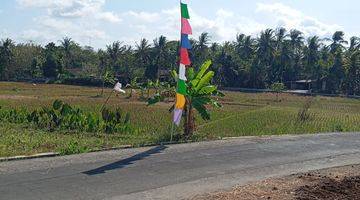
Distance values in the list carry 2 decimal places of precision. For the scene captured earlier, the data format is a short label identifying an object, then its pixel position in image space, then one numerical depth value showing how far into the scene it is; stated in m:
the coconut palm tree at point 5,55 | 70.31
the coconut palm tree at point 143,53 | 75.27
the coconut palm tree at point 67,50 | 83.06
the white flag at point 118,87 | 19.73
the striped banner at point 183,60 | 12.06
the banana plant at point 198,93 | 13.98
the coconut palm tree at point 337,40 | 82.56
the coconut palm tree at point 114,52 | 76.71
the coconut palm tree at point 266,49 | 73.56
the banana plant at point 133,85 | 45.43
